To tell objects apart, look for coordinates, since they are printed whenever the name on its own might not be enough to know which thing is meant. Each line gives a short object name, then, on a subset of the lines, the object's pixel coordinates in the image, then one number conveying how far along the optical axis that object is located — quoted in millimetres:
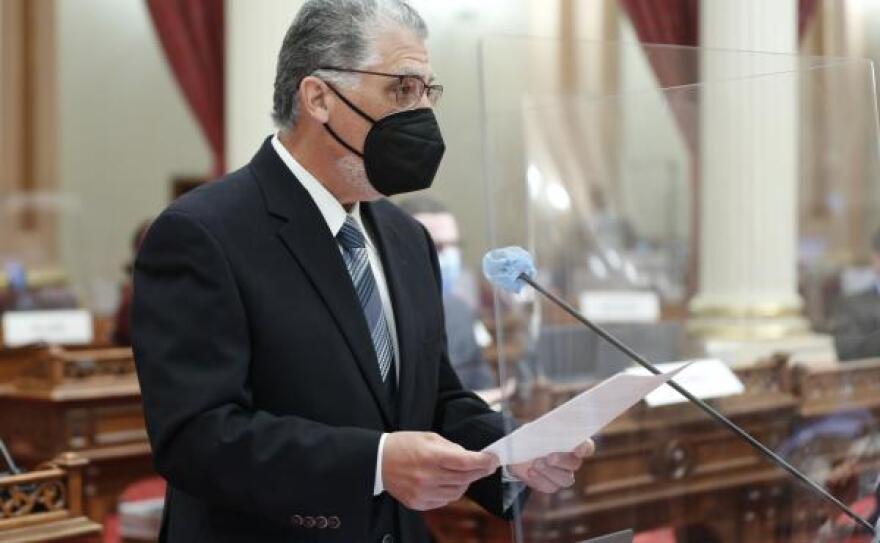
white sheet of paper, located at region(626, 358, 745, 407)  5383
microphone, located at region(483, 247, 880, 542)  3686
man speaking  3238
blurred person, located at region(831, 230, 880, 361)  5449
